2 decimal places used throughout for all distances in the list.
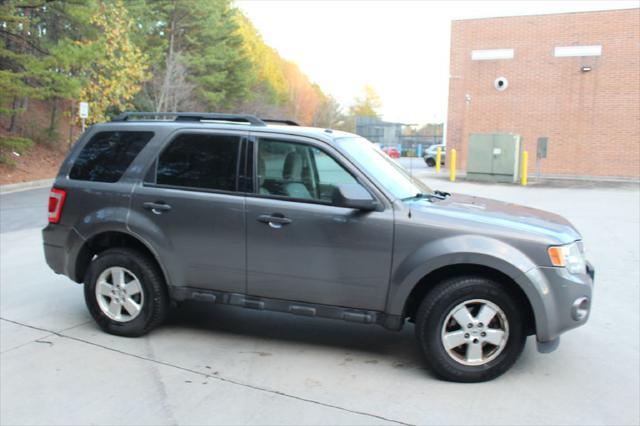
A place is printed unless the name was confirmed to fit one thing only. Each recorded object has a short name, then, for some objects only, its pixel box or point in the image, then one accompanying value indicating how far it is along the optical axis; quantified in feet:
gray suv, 13.35
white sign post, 68.35
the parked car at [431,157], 121.80
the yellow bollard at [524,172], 74.84
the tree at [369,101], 320.05
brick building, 85.10
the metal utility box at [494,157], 75.66
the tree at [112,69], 79.00
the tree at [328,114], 232.73
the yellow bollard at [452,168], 78.97
